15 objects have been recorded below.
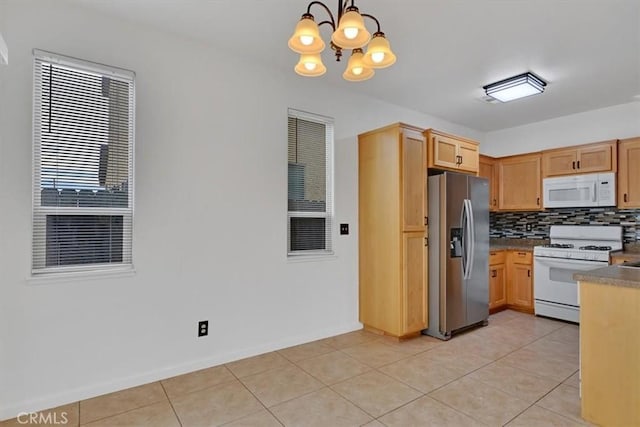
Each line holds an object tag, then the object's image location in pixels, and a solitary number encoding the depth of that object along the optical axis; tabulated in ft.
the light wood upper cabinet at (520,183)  15.02
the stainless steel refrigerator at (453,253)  11.25
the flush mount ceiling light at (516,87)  10.67
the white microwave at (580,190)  12.84
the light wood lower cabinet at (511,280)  14.19
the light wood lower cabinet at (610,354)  6.14
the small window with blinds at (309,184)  10.96
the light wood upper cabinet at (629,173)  12.42
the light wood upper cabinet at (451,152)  11.57
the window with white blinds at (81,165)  7.11
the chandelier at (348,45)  5.38
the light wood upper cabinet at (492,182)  16.24
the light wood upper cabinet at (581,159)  12.94
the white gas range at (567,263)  12.50
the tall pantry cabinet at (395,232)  10.87
